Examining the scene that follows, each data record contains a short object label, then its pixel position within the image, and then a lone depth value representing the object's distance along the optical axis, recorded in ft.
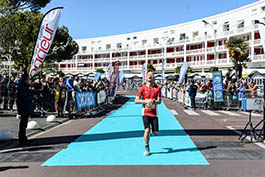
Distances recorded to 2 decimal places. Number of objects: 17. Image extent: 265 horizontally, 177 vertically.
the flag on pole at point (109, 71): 67.56
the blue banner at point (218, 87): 54.90
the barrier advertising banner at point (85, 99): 41.83
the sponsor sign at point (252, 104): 24.14
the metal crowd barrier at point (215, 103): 56.49
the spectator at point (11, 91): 44.01
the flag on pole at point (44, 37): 32.30
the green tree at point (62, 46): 111.04
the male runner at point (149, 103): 19.13
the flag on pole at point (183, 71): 77.04
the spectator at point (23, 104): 22.97
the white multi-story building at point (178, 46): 160.56
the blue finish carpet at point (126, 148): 18.16
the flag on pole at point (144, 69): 101.55
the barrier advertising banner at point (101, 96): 54.95
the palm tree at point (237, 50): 123.44
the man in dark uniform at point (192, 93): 54.95
